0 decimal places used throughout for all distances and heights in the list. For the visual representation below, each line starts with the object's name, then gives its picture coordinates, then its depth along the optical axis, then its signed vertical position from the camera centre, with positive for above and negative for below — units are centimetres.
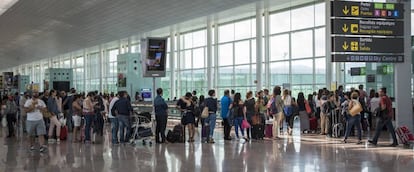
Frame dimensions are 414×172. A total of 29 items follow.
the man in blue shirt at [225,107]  1508 -57
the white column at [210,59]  3634 +212
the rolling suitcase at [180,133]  1495 -134
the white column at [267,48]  3109 +248
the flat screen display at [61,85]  3586 +25
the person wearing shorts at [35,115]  1210 -65
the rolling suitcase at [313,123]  1816 -128
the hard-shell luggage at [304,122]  1789 -123
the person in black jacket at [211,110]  1466 -65
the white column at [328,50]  2594 +196
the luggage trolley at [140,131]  1440 -124
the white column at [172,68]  4200 +169
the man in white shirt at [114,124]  1430 -103
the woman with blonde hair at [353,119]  1380 -88
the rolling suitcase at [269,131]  1614 -139
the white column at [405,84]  1398 +9
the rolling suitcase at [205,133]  1491 -135
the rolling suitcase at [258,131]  1560 -137
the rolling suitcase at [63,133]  1611 -144
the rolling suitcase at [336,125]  1605 -120
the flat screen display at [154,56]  1558 +100
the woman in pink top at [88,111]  1498 -68
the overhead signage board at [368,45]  1314 +115
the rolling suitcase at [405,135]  1328 -127
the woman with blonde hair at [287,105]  1639 -57
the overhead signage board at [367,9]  1310 +210
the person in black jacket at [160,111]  1412 -64
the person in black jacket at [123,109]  1387 -58
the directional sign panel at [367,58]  1314 +80
